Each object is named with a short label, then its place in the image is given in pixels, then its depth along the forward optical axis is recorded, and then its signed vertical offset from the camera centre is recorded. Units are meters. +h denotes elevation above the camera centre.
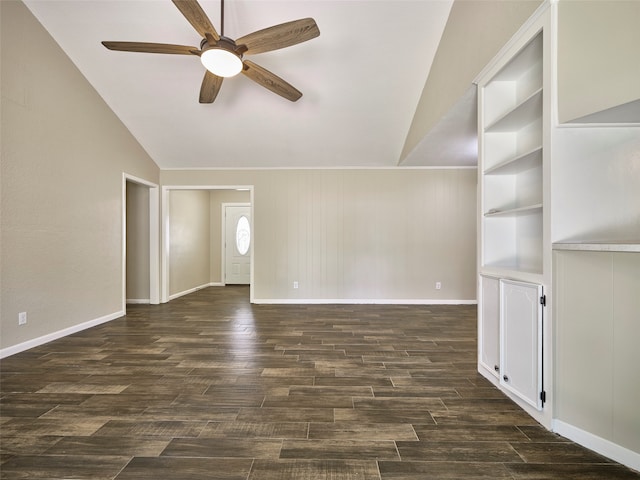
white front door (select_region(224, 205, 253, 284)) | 7.89 -0.11
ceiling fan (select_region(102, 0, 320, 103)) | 2.19 +1.52
